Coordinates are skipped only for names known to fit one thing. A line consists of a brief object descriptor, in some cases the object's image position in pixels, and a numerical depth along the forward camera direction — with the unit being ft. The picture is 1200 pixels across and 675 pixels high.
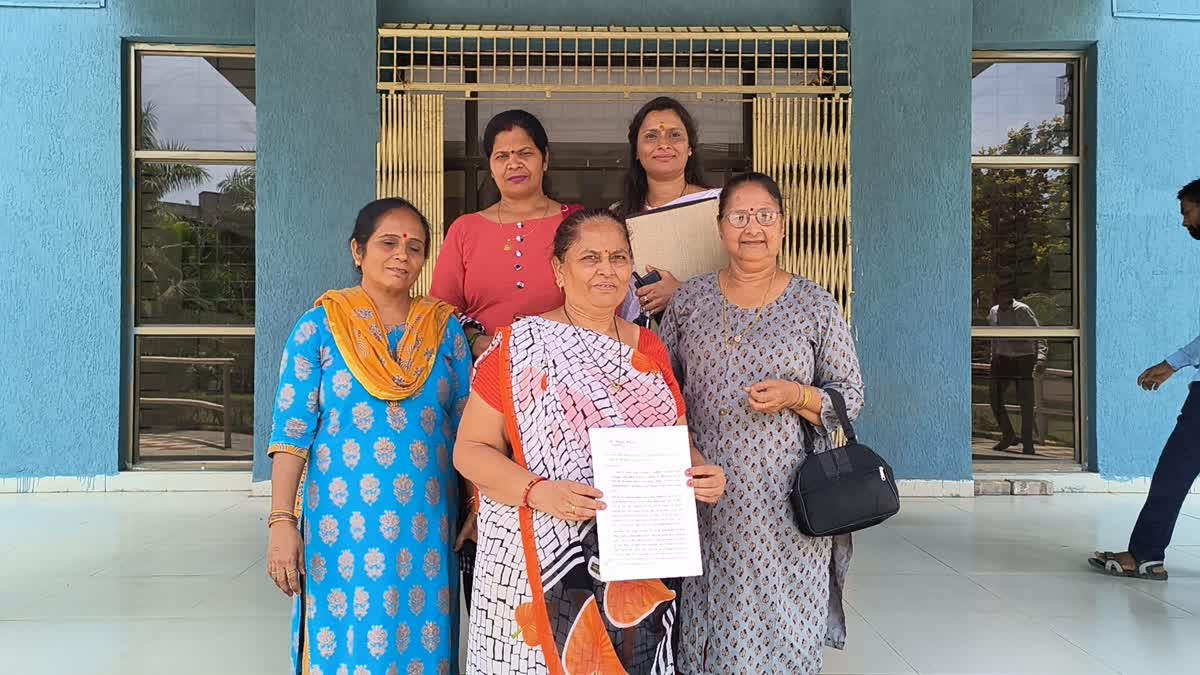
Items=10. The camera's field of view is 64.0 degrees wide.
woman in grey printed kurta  7.47
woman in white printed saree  6.40
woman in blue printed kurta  7.29
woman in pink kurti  8.66
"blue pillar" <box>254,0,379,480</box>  21.33
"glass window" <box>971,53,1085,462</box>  23.80
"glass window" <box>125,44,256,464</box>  23.45
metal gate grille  21.30
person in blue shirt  15.21
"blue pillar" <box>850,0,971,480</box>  21.74
